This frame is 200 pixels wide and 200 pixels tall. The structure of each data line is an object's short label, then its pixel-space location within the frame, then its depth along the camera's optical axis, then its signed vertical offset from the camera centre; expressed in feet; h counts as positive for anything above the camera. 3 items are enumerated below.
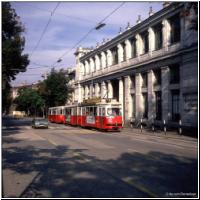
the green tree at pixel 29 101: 342.27 +7.92
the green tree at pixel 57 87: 246.47 +14.27
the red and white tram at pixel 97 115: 116.06 -2.04
